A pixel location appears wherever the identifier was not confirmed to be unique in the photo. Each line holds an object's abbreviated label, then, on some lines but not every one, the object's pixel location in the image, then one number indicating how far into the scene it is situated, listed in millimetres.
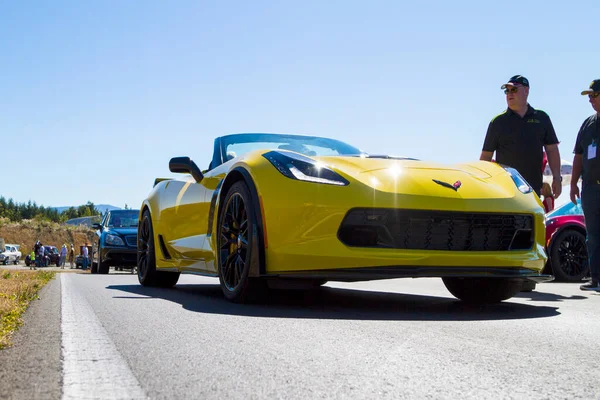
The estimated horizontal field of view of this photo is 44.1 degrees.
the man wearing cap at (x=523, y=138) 7270
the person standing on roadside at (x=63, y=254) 38000
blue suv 15172
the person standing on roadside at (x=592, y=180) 7305
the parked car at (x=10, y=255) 47825
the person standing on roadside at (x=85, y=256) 32438
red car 9258
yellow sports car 4516
